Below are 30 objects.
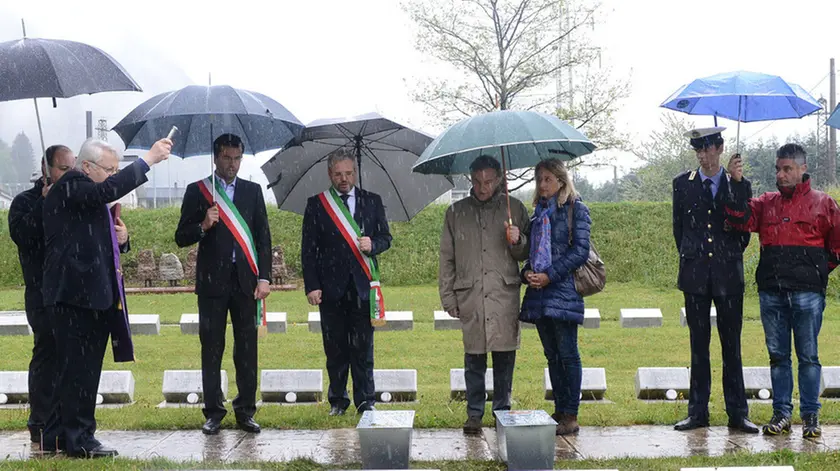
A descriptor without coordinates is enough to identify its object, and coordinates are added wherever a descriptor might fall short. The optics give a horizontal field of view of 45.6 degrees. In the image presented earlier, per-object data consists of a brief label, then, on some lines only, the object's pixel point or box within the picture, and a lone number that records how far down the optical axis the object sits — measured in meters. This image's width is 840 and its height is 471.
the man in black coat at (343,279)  8.23
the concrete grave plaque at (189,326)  15.59
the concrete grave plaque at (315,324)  15.44
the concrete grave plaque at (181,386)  9.20
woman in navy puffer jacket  7.42
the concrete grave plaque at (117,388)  9.33
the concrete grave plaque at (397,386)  9.24
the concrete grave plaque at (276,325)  15.43
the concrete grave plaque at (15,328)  15.62
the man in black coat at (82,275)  6.67
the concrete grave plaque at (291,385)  9.18
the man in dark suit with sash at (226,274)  7.76
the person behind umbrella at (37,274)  7.12
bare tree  29.34
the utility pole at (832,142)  34.29
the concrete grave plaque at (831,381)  9.09
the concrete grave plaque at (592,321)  15.75
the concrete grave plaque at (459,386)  9.24
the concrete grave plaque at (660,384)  9.16
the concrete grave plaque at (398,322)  15.77
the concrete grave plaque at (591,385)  9.19
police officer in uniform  7.51
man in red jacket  7.32
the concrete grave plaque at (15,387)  9.41
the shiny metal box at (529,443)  6.12
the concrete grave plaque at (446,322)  15.77
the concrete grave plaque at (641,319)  15.77
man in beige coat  7.61
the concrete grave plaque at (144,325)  15.32
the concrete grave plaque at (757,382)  9.01
